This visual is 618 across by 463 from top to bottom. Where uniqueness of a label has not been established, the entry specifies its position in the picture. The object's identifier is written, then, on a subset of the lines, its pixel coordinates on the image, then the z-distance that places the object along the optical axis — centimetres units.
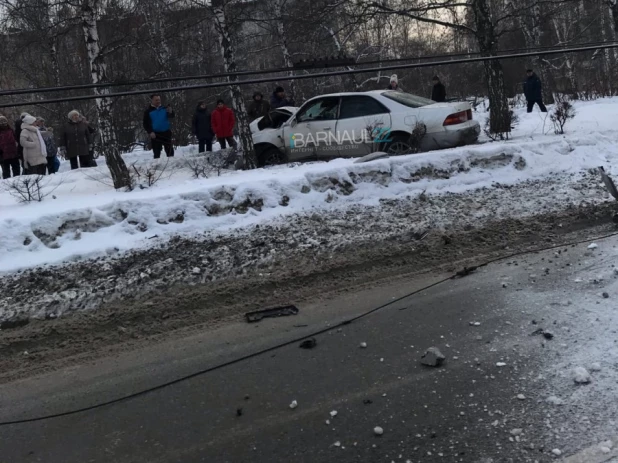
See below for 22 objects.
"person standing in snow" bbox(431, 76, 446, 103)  1678
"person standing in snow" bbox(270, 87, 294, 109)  1576
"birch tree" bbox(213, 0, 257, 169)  1253
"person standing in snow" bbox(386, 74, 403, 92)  1656
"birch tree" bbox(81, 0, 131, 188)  1172
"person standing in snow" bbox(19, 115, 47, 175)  1304
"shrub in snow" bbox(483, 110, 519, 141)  1248
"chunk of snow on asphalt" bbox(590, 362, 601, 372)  379
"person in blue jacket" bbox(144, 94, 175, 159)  1462
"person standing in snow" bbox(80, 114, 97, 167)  1549
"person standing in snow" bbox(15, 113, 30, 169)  1352
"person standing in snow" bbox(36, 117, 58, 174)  1492
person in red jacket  1527
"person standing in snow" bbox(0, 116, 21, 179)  1331
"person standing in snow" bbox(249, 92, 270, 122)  1516
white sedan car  1095
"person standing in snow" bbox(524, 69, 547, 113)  1889
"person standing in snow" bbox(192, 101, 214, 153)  1588
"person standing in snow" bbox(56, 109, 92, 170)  1504
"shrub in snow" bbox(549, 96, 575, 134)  1245
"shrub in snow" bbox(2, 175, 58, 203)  882
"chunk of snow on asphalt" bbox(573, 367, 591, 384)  368
